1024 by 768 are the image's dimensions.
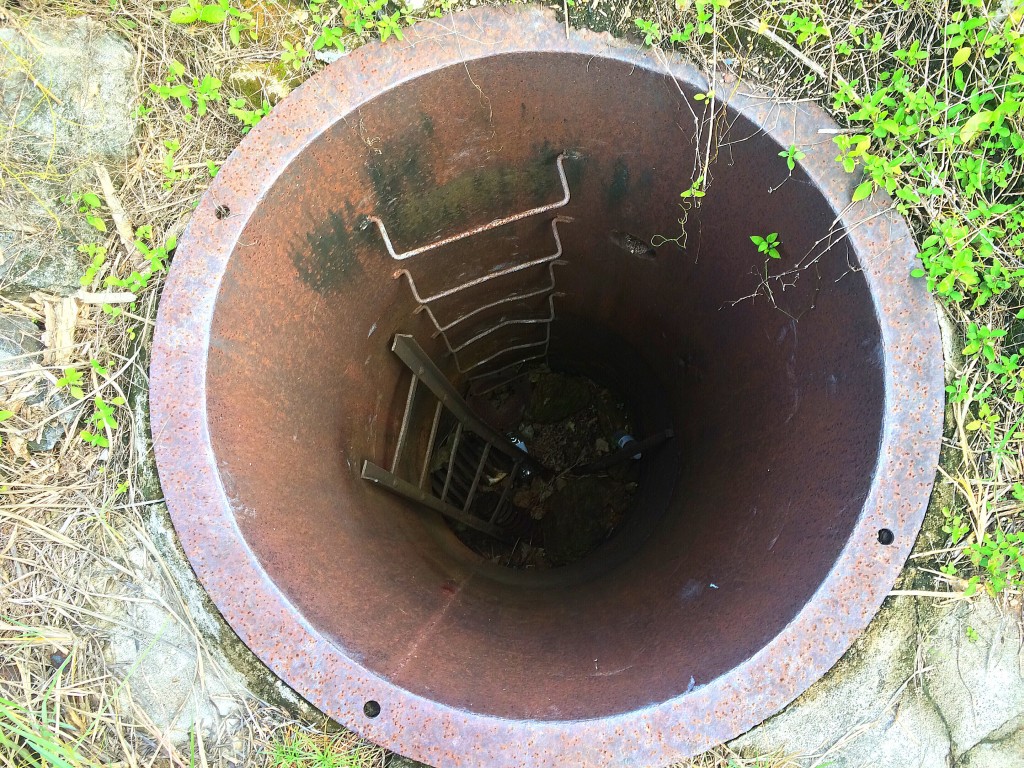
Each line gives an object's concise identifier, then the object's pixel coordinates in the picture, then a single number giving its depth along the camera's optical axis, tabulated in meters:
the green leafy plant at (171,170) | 1.48
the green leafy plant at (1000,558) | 1.36
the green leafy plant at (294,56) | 1.48
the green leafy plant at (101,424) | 1.41
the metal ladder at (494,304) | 1.99
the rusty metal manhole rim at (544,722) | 1.32
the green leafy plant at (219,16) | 1.46
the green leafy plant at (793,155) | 1.43
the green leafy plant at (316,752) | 1.35
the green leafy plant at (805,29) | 1.41
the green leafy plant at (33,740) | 1.29
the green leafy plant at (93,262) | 1.45
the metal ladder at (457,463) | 2.31
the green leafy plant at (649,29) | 1.45
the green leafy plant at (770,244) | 1.66
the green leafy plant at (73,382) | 1.42
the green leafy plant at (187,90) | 1.47
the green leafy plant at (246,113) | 1.46
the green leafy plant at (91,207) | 1.46
